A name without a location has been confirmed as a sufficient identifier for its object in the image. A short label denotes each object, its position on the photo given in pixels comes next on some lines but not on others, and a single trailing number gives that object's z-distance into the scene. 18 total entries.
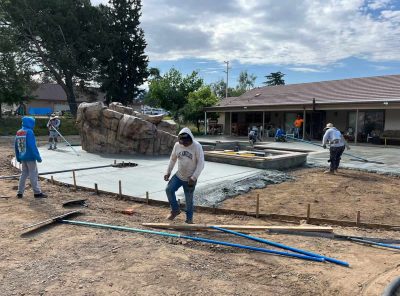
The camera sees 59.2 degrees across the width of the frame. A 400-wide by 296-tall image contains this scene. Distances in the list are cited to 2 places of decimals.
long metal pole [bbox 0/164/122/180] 8.88
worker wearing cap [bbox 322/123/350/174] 10.30
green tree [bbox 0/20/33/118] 27.95
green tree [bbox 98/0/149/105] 33.69
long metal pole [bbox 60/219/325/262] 3.98
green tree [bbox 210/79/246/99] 68.15
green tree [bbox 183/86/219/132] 29.42
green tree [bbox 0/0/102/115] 31.41
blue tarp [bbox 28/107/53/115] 43.83
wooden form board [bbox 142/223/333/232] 4.78
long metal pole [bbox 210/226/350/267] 3.85
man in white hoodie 5.05
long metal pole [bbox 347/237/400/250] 4.37
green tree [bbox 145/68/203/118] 32.50
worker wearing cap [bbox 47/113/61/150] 14.91
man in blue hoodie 6.70
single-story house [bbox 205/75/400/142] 20.23
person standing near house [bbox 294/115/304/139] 21.16
